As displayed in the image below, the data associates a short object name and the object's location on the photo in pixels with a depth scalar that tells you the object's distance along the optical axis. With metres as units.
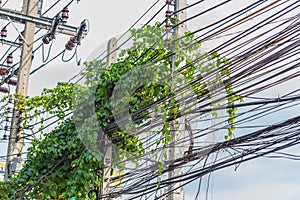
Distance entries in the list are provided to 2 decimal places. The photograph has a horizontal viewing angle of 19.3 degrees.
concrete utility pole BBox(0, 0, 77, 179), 12.53
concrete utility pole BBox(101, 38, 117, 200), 9.14
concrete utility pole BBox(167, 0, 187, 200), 7.67
